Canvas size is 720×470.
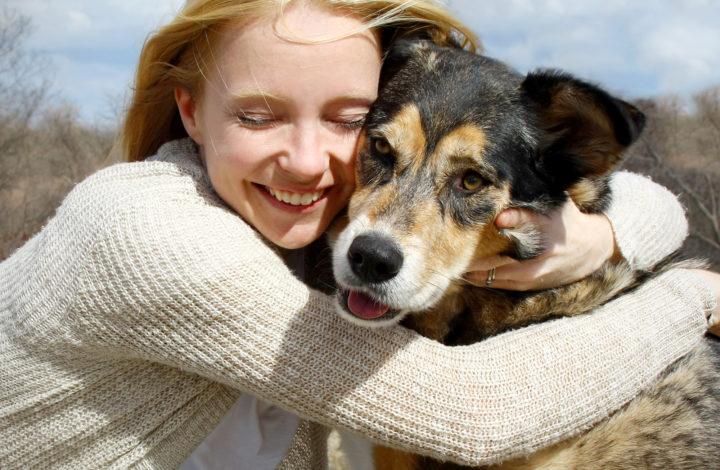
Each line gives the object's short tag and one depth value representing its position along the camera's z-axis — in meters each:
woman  2.05
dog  2.28
